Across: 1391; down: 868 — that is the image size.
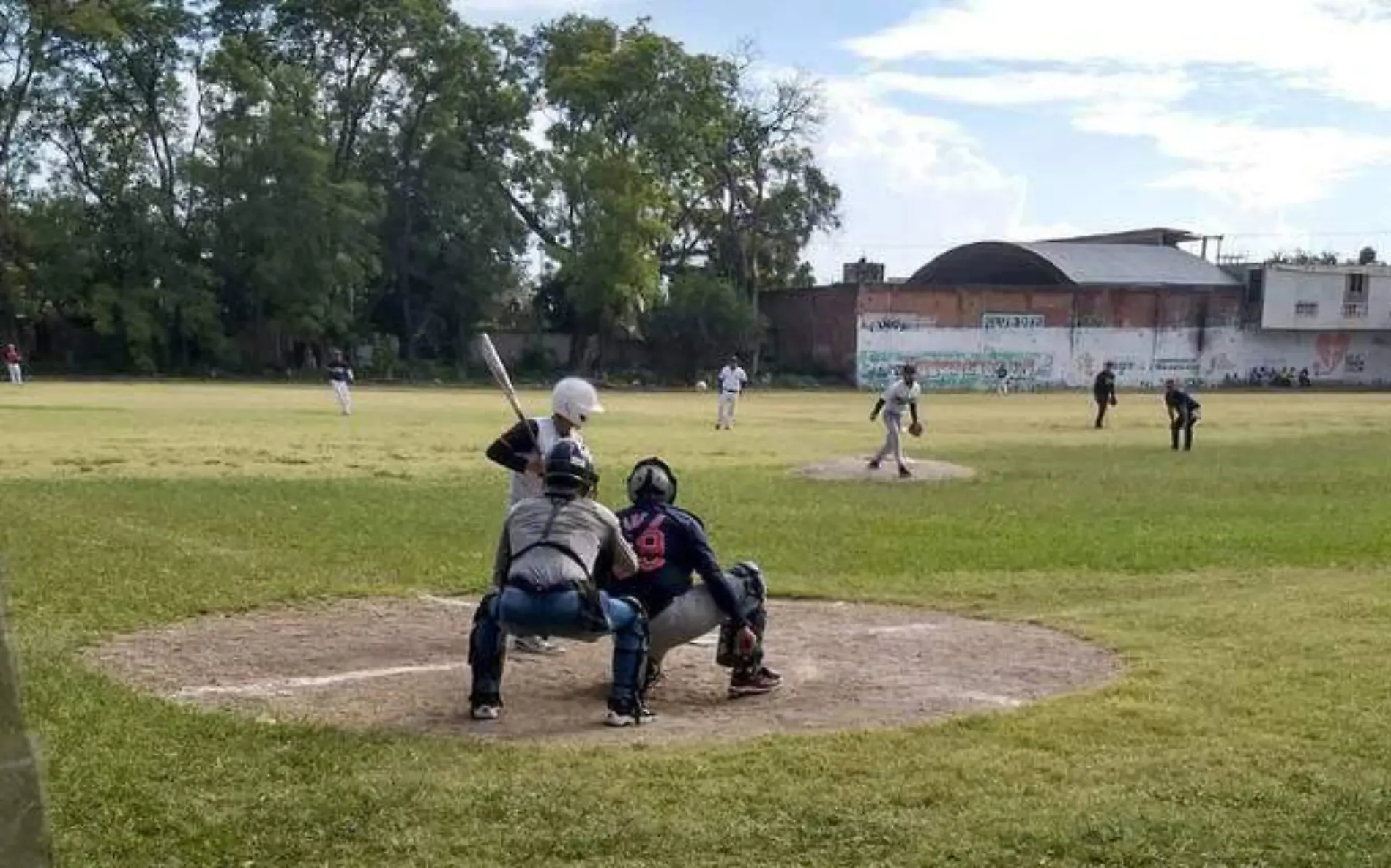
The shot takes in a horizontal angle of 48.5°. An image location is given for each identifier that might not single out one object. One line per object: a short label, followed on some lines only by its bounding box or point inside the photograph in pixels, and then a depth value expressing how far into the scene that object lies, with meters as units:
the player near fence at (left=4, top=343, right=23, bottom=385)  58.78
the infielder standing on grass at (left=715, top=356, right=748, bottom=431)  38.24
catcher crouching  8.80
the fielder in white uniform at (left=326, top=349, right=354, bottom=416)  39.85
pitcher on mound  25.12
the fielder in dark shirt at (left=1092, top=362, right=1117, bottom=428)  42.53
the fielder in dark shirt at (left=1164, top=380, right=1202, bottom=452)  33.47
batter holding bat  9.93
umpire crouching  7.96
